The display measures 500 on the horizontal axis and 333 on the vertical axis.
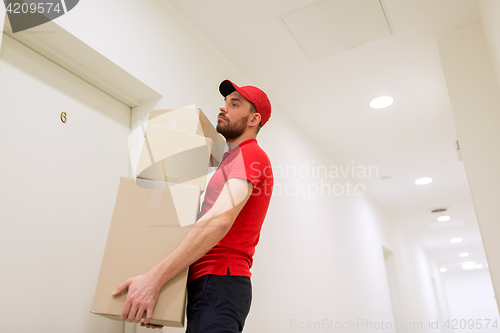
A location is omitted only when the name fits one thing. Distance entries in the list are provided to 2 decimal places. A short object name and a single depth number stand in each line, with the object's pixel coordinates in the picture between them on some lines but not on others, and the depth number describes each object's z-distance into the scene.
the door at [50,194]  1.02
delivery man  0.87
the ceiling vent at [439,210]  4.91
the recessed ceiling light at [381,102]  2.52
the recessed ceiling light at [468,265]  8.82
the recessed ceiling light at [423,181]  3.93
